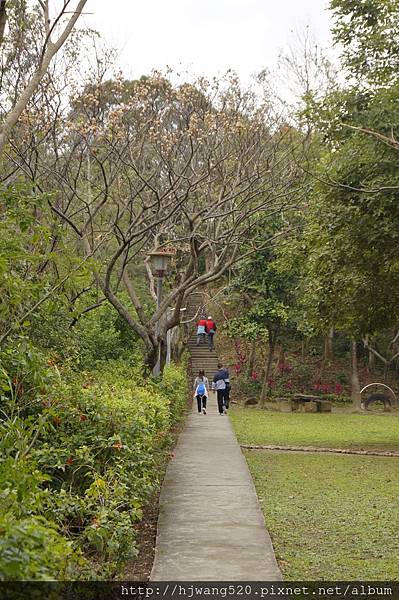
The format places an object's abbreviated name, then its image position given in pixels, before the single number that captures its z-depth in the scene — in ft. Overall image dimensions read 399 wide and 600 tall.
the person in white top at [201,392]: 81.56
